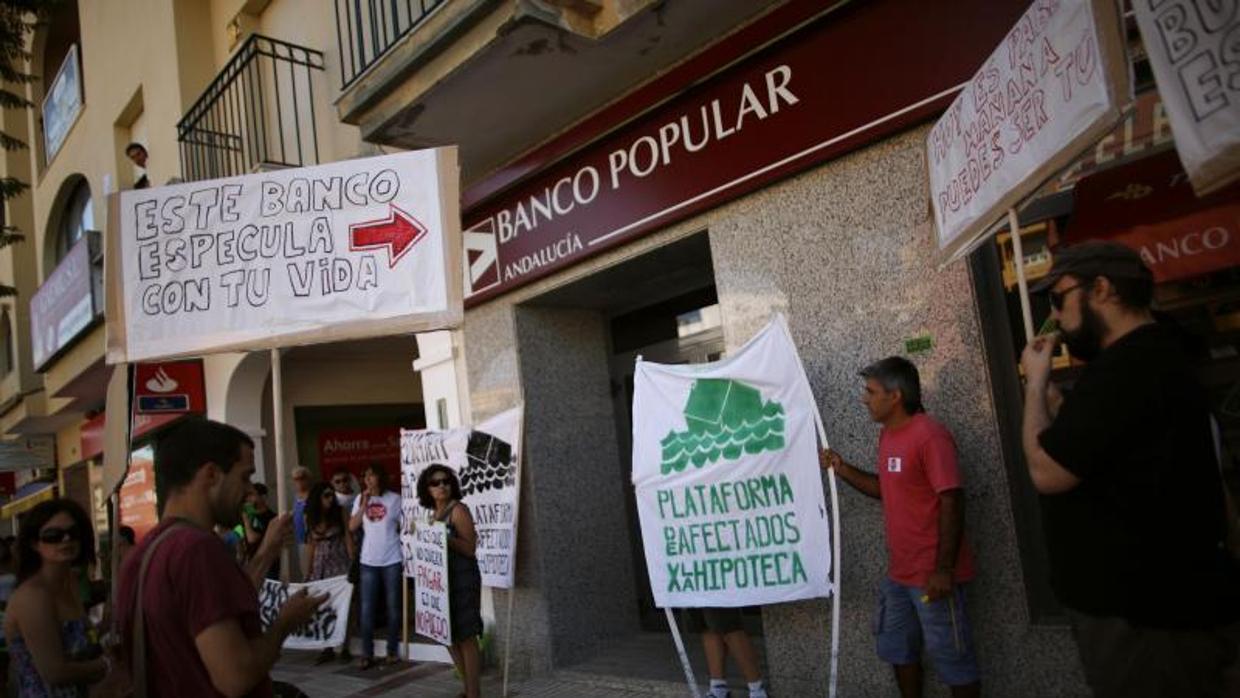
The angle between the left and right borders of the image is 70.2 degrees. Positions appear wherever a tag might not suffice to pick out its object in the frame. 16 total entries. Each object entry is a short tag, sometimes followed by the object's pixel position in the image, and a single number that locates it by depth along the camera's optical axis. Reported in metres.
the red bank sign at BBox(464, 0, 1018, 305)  4.34
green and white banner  4.54
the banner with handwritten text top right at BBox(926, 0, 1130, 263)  2.33
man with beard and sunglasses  2.28
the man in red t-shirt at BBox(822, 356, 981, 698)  3.87
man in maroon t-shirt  2.28
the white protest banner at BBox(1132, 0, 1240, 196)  2.01
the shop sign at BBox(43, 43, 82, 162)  16.89
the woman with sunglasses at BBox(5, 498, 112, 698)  3.37
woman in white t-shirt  7.98
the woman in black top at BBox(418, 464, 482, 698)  6.01
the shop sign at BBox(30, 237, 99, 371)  14.44
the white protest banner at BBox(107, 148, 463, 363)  4.33
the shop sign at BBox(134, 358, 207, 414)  11.70
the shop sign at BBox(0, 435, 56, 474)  15.95
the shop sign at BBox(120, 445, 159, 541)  13.65
